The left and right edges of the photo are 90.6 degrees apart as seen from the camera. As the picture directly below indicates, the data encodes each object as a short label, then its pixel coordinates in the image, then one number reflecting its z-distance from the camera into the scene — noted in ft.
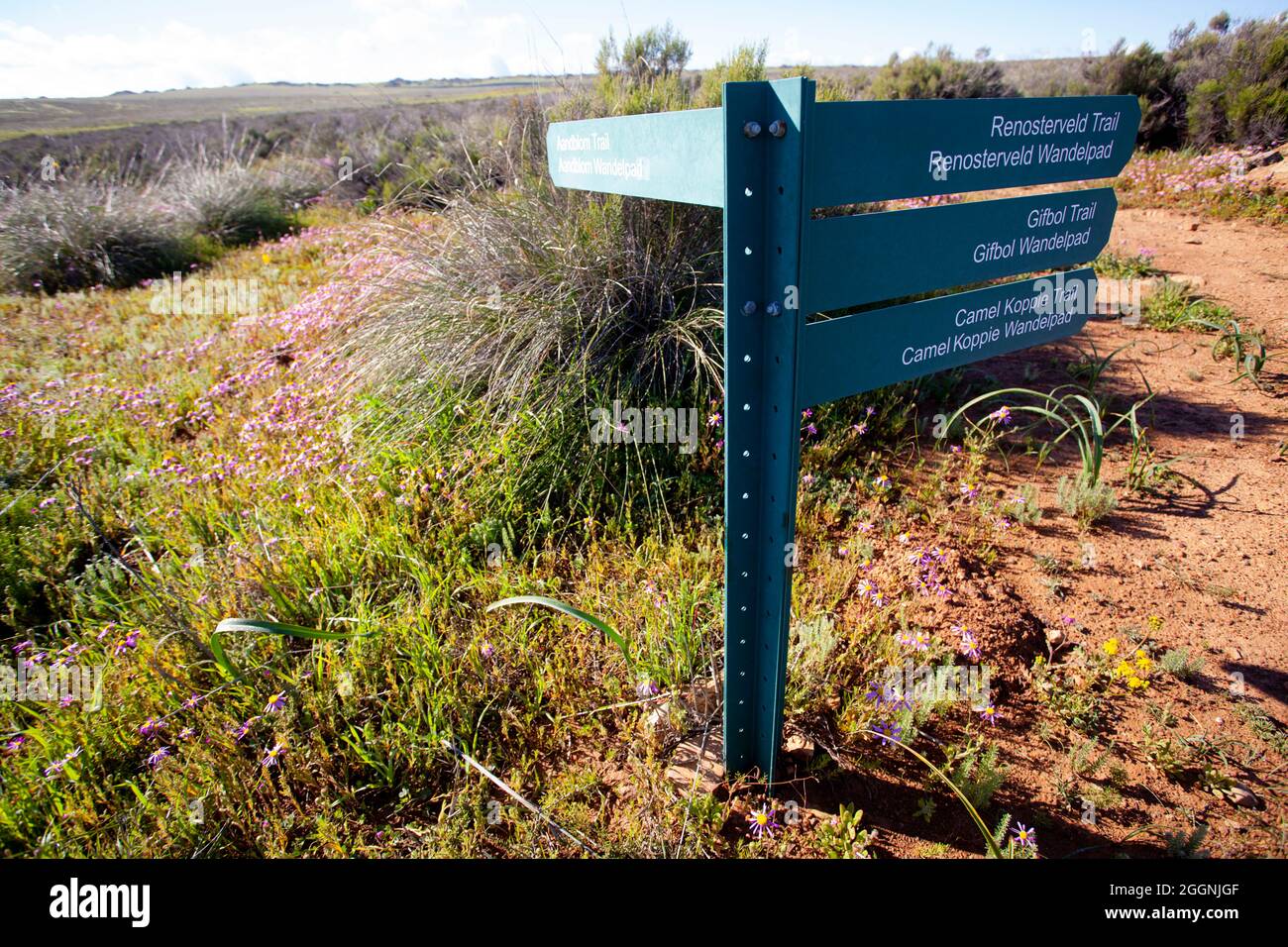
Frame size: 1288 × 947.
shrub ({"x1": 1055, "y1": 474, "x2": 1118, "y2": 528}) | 9.16
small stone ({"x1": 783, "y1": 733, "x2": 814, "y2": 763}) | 6.24
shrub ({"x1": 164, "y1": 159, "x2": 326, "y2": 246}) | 28.91
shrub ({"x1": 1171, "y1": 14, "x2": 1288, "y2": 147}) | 29.27
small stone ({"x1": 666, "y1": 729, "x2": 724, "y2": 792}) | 6.19
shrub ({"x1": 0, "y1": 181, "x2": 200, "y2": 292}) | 24.18
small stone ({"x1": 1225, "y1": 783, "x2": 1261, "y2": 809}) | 5.92
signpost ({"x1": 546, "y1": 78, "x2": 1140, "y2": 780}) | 4.30
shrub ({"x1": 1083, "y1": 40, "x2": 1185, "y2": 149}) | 35.17
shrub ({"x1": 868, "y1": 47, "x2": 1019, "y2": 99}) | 42.73
